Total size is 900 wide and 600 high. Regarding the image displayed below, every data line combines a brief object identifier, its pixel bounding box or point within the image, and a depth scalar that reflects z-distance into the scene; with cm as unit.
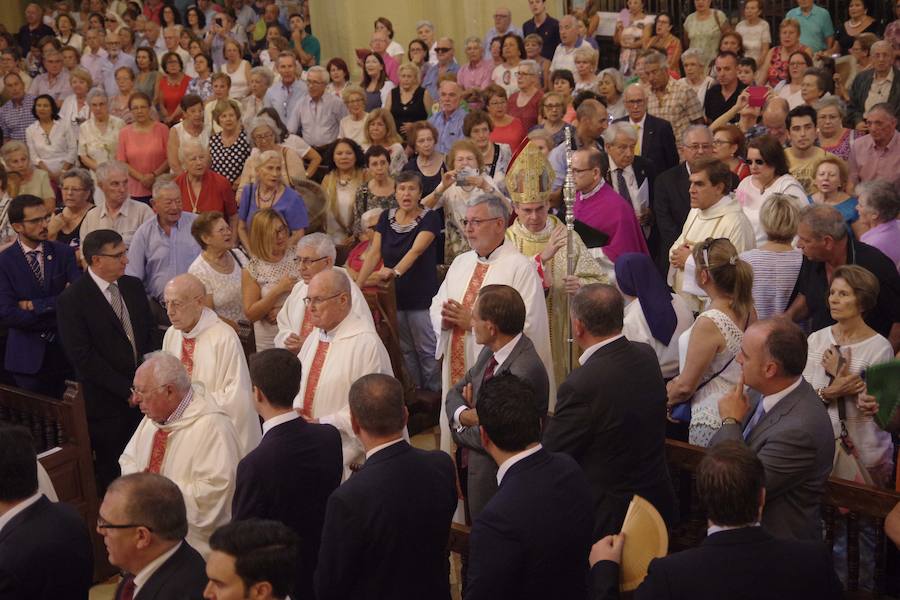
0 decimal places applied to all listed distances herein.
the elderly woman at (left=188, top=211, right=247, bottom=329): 747
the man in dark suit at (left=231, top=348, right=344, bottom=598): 449
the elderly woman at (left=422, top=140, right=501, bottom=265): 881
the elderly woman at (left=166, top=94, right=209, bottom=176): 1097
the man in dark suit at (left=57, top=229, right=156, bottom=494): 677
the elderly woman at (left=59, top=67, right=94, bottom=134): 1238
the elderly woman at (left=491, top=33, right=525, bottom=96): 1286
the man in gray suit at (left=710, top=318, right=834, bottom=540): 419
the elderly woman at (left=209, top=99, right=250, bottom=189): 1041
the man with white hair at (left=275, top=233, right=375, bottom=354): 660
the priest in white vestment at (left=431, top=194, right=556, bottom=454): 648
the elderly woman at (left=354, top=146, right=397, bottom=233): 907
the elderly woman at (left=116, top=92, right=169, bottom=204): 1100
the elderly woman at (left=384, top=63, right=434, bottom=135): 1217
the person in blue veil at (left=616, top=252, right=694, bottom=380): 607
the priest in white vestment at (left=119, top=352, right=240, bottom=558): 507
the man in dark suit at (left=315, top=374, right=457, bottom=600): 390
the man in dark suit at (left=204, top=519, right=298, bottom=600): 338
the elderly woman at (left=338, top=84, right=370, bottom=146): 1140
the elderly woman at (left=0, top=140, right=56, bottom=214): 995
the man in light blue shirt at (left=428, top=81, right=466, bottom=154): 1119
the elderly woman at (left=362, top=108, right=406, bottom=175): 1026
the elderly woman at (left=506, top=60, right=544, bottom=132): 1148
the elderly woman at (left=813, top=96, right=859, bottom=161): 888
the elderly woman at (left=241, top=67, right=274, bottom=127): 1259
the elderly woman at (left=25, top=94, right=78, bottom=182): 1205
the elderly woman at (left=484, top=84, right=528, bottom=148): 1078
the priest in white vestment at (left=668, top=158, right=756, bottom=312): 700
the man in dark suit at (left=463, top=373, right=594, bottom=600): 369
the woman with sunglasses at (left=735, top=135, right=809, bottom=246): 754
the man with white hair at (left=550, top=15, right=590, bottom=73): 1302
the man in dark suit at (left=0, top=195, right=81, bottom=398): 751
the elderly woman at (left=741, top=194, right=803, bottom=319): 648
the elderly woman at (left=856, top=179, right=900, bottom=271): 675
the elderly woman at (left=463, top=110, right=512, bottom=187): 984
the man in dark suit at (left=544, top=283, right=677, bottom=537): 450
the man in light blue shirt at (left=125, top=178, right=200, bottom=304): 819
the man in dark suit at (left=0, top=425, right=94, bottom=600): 403
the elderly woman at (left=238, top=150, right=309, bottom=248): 877
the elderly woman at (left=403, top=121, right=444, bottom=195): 960
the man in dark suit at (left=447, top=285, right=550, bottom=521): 509
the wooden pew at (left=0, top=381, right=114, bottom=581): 639
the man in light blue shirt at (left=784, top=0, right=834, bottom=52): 1238
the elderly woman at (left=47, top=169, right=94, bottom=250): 873
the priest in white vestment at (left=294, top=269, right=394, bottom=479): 584
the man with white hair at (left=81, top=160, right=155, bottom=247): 871
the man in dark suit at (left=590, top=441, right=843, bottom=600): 339
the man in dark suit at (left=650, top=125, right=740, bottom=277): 844
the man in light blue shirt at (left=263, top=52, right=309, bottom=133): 1264
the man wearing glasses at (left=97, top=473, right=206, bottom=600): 377
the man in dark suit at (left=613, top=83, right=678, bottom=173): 978
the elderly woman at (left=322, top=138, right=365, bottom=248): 938
